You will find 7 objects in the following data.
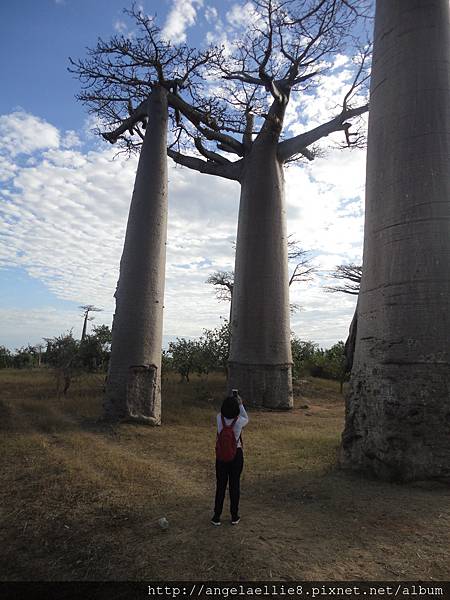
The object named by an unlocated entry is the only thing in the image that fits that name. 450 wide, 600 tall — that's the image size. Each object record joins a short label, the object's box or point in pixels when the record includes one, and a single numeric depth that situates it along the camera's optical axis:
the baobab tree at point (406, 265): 4.18
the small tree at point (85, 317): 29.01
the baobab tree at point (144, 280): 7.66
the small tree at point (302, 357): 16.40
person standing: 3.21
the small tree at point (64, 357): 11.39
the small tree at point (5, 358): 22.64
